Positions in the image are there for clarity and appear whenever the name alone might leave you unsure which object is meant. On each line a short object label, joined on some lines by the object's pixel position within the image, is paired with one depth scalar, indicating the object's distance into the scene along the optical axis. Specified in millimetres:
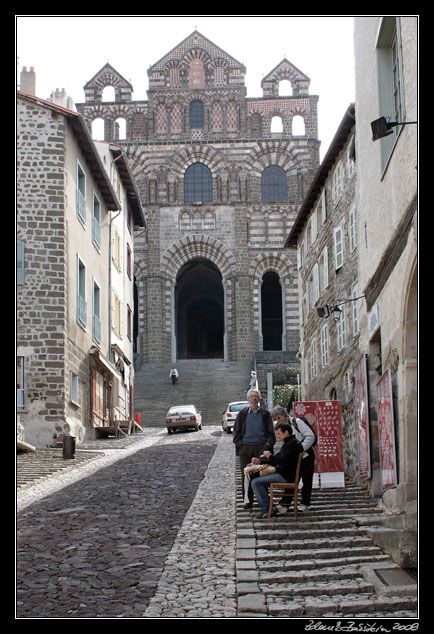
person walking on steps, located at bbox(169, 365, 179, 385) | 37969
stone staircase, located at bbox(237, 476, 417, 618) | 6355
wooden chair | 9609
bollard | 16844
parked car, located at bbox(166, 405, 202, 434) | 27484
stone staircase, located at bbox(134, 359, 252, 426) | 34406
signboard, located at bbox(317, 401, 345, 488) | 12922
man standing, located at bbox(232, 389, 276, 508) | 11125
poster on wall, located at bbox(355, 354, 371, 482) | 12039
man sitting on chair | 9789
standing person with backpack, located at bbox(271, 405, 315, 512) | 10102
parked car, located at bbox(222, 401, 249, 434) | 27198
